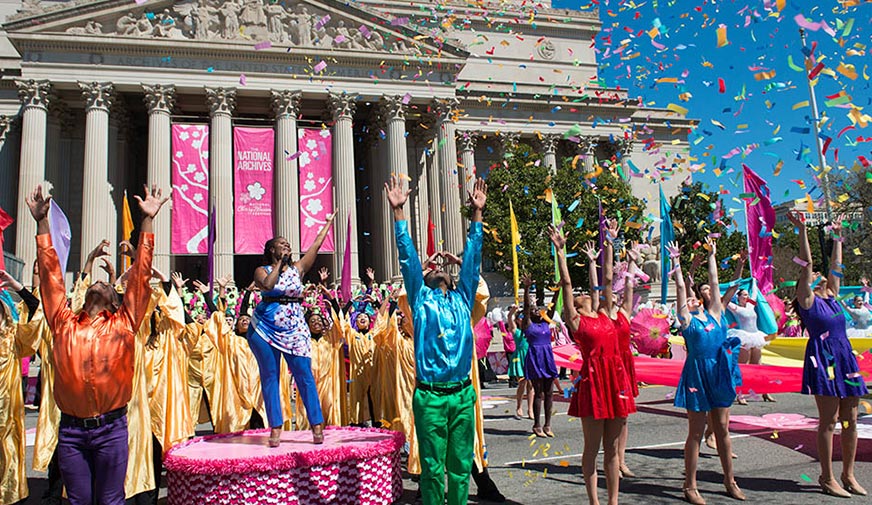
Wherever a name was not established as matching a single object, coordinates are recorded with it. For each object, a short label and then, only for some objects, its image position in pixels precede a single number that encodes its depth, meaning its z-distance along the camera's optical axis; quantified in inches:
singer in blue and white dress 219.6
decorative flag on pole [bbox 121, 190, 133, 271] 330.0
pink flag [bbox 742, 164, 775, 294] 481.1
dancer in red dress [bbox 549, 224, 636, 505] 199.8
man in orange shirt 160.6
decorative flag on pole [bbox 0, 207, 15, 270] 273.9
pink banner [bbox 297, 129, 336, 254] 1175.6
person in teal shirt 179.9
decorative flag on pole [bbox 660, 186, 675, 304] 373.1
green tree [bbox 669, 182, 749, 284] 1197.1
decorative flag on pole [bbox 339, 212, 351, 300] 446.8
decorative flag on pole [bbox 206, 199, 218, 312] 367.2
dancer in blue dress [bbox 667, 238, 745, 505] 229.0
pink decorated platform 188.5
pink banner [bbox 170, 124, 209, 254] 1090.7
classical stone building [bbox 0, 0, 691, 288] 1130.0
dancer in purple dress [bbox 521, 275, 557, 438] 374.0
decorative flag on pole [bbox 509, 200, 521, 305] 304.2
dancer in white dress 465.4
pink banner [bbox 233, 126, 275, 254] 1157.1
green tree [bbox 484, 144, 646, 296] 1096.8
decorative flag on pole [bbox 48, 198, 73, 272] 268.4
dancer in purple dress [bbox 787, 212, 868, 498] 232.7
